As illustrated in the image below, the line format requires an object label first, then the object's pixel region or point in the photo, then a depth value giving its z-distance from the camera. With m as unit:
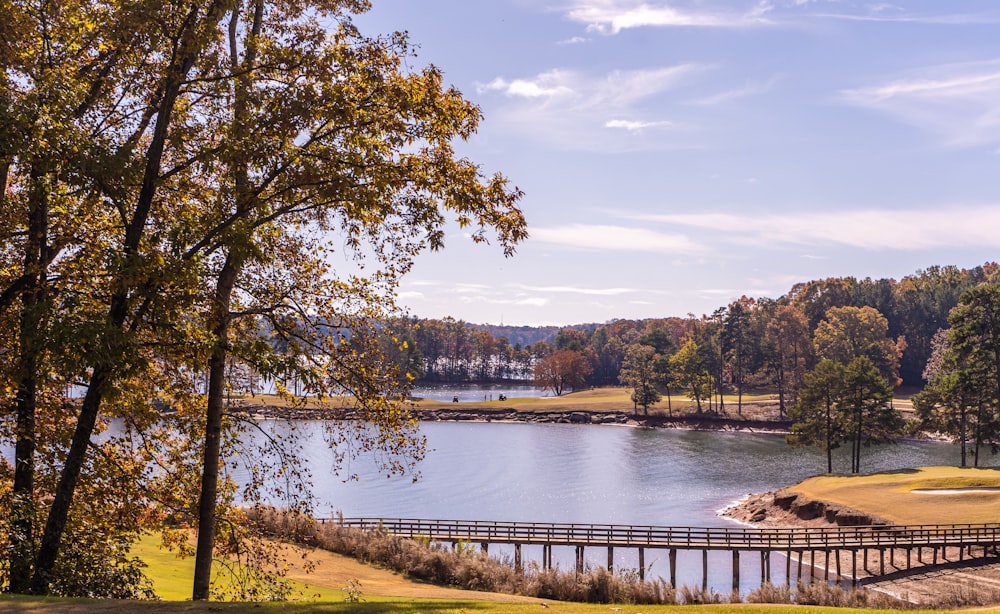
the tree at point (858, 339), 128.88
